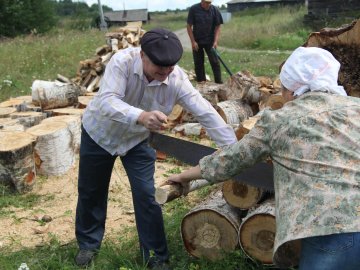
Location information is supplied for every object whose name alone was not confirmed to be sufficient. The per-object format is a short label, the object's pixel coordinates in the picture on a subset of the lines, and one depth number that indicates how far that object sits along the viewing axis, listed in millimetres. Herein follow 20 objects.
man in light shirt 3137
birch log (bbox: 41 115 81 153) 6402
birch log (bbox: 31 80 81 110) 8094
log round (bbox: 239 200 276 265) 3504
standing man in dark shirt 10586
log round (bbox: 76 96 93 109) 8102
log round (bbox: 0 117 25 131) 6355
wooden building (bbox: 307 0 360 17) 20842
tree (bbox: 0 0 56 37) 28953
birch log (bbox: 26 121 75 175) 5910
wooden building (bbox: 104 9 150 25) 44969
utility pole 24352
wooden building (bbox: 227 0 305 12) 45294
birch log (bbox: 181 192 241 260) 3705
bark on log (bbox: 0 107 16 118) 7464
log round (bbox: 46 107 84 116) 7411
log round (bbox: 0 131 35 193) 5395
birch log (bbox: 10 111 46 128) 7025
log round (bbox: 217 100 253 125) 6871
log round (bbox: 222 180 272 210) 3705
